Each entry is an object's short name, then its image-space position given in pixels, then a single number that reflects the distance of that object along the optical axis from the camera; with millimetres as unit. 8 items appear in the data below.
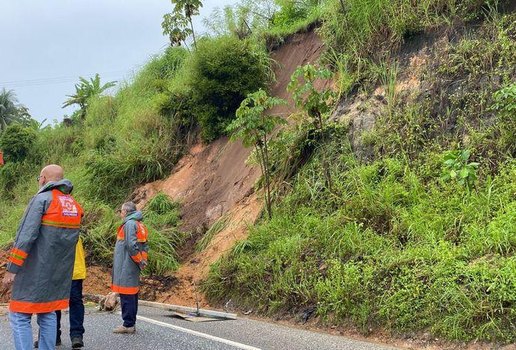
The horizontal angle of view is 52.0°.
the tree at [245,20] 17344
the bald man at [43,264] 4582
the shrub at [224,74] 14445
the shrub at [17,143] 25938
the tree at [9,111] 48062
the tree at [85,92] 28798
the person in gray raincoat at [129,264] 6562
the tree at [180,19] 18922
